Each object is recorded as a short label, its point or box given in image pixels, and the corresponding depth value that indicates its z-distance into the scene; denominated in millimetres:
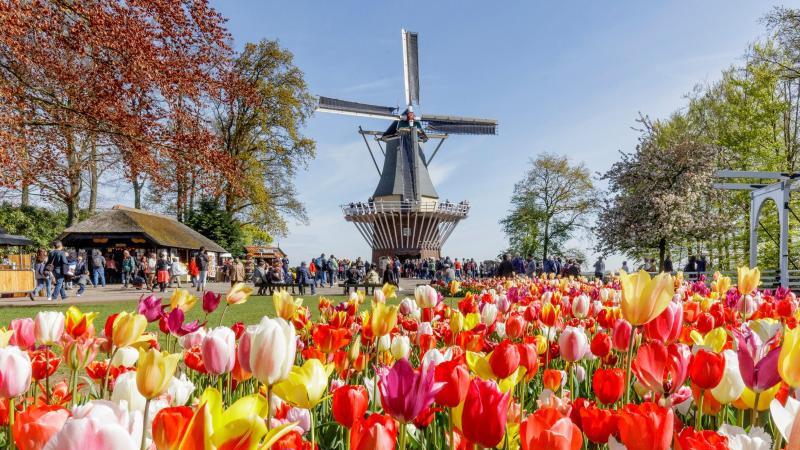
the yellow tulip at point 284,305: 2881
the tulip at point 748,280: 3340
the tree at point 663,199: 27469
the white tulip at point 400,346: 2184
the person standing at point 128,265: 24781
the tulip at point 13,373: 1466
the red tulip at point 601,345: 2244
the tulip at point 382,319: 2242
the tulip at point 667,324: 2029
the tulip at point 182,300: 2779
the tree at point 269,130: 34781
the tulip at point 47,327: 2256
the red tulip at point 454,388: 1318
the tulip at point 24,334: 2250
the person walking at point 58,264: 15781
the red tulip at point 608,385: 1702
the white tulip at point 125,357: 2350
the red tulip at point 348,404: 1396
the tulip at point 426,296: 3264
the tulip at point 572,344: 2217
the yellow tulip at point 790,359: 1271
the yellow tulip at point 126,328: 2016
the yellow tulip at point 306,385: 1463
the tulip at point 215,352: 1724
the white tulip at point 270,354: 1293
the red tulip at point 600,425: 1251
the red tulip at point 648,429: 999
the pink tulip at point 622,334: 2072
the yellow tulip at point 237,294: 3145
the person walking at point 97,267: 24094
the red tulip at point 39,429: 960
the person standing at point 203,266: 21375
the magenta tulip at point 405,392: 1191
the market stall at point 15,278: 17375
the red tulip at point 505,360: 1578
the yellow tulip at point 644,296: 1677
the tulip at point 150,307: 2563
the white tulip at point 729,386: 1527
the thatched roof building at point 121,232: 29672
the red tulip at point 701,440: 955
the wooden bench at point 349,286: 20919
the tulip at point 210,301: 2963
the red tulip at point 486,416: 1066
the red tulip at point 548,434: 938
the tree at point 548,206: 45031
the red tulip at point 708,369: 1436
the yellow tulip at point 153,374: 1329
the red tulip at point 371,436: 1046
